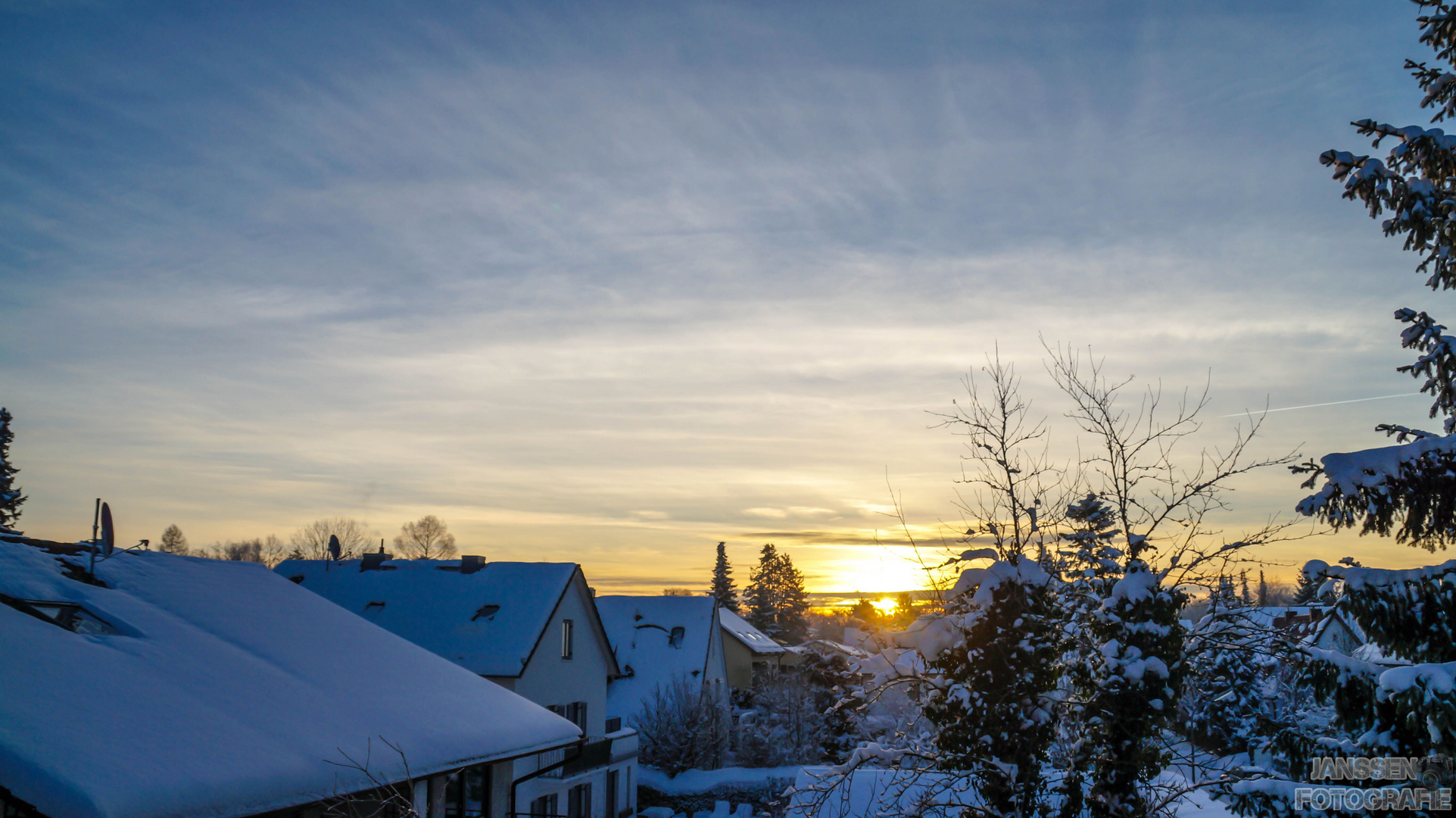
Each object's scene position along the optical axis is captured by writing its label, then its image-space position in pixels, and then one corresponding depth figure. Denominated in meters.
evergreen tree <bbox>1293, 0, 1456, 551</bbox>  7.96
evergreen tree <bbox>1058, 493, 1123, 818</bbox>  10.19
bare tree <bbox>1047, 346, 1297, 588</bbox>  10.22
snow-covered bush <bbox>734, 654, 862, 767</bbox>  38.03
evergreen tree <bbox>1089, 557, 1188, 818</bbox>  9.91
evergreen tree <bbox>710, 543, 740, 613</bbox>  92.06
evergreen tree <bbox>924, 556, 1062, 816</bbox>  9.95
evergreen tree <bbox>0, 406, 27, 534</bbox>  42.66
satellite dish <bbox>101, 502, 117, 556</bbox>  12.80
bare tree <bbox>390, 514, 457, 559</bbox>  89.93
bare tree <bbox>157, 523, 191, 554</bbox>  91.94
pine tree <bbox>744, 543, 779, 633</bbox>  85.44
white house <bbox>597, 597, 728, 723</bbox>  40.53
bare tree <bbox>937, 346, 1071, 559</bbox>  10.77
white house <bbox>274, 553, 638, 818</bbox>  26.22
